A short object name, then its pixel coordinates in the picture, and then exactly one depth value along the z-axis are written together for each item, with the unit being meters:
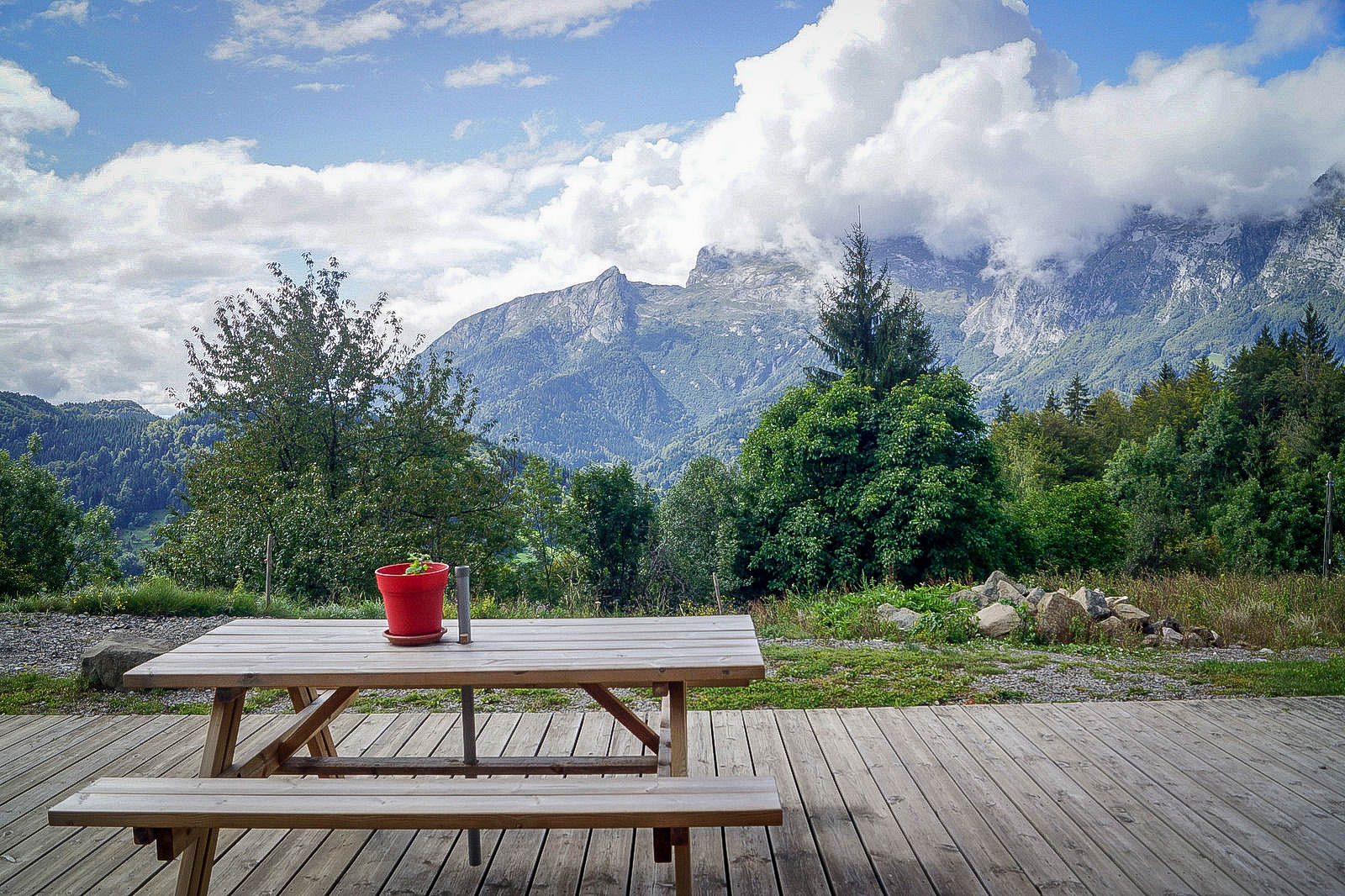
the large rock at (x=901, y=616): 6.70
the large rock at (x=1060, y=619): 6.36
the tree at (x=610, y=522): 38.16
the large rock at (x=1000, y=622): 6.46
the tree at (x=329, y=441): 12.47
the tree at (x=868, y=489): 18.16
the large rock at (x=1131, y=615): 6.53
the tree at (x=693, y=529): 31.88
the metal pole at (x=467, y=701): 2.46
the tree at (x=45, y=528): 24.03
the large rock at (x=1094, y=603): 6.67
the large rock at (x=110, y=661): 4.60
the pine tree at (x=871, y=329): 25.19
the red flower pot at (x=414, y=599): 2.51
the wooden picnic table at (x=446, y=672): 2.21
